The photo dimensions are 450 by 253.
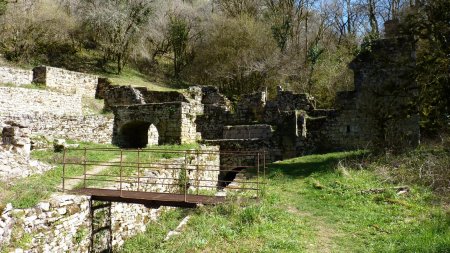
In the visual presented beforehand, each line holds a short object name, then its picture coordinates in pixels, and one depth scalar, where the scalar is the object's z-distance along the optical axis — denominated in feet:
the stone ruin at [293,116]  50.88
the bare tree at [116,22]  100.68
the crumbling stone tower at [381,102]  49.39
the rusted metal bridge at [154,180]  29.71
